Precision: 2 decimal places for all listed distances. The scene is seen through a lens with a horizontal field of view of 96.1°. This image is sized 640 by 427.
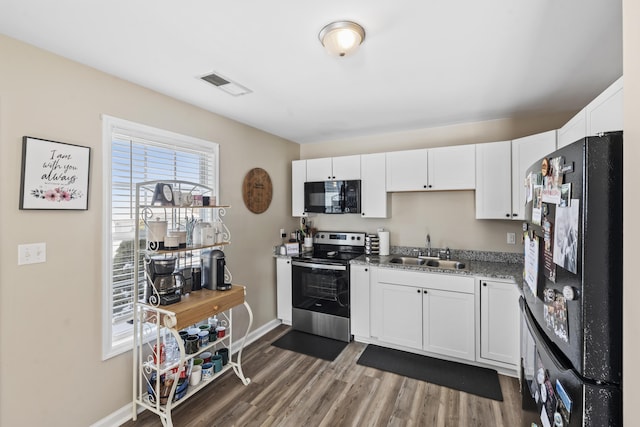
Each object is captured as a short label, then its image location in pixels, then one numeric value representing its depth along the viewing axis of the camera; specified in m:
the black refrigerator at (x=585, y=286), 0.78
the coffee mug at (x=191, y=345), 2.16
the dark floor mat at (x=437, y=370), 2.35
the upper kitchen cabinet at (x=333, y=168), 3.46
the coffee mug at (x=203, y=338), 2.28
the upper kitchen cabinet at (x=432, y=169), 2.90
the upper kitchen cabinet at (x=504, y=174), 2.56
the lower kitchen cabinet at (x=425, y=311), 2.63
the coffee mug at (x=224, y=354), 2.50
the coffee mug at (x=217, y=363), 2.37
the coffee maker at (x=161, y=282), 1.94
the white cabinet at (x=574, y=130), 1.73
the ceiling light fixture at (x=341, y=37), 1.44
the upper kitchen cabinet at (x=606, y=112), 1.30
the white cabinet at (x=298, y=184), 3.78
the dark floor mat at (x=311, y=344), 2.94
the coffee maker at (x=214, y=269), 2.32
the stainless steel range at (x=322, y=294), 3.16
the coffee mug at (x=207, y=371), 2.27
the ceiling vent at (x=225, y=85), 2.03
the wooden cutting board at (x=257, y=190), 3.15
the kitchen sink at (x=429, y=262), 3.05
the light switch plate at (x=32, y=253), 1.58
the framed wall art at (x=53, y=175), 1.59
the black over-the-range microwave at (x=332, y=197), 3.42
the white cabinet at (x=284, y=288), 3.50
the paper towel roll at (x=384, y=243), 3.42
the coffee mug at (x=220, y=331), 2.44
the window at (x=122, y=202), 1.95
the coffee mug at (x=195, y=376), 2.21
